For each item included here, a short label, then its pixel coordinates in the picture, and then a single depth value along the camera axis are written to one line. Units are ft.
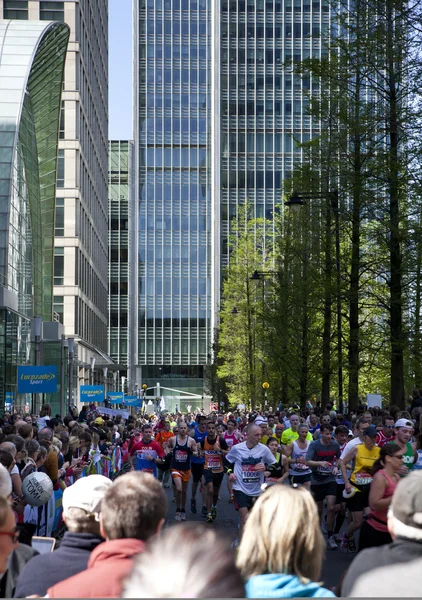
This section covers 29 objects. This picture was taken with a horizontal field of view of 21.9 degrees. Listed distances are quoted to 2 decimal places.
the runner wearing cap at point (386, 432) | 58.18
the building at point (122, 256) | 419.95
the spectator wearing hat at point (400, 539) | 13.97
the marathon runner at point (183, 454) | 66.90
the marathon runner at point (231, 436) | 78.69
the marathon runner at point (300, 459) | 57.21
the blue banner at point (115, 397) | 178.35
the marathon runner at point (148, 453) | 69.82
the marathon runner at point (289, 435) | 68.57
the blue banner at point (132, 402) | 199.04
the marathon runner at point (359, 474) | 45.34
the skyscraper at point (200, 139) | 415.03
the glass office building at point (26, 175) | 137.39
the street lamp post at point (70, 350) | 162.14
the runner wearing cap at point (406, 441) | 43.55
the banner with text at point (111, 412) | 123.34
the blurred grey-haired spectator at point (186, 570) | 9.15
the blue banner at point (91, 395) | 134.62
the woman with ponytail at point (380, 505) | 31.14
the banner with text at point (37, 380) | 98.73
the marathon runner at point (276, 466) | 53.88
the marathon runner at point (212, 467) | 63.93
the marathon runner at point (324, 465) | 53.67
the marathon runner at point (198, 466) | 69.97
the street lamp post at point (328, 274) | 97.30
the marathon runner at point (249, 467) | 49.76
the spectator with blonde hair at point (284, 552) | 13.21
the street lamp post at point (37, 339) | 130.89
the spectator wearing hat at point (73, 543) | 15.47
